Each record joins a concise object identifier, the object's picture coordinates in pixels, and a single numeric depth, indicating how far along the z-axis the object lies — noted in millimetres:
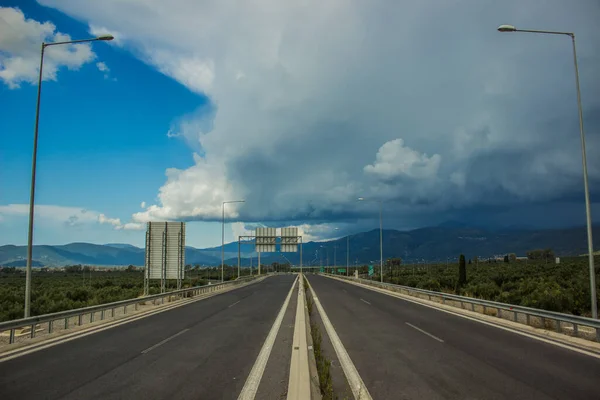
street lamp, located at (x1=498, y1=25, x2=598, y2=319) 13758
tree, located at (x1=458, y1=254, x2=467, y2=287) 42150
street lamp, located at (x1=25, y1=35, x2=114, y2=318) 14219
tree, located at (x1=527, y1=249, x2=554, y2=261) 190000
